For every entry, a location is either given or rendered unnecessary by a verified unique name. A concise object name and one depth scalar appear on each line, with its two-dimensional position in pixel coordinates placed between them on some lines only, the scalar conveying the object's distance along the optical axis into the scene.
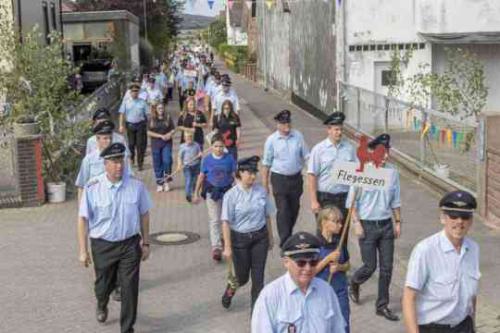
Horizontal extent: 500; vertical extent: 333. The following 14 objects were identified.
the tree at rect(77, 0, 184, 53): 46.59
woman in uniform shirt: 7.52
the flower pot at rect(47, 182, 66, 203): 13.30
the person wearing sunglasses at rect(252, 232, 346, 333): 4.25
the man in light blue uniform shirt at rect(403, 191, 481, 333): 4.78
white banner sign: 6.76
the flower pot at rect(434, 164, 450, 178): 13.45
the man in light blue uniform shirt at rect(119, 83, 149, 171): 15.58
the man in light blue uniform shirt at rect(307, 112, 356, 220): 8.59
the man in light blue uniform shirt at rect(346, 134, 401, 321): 7.54
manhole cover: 10.91
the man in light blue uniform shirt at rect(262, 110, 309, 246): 9.46
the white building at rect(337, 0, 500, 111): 21.41
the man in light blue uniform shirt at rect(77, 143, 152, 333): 7.04
